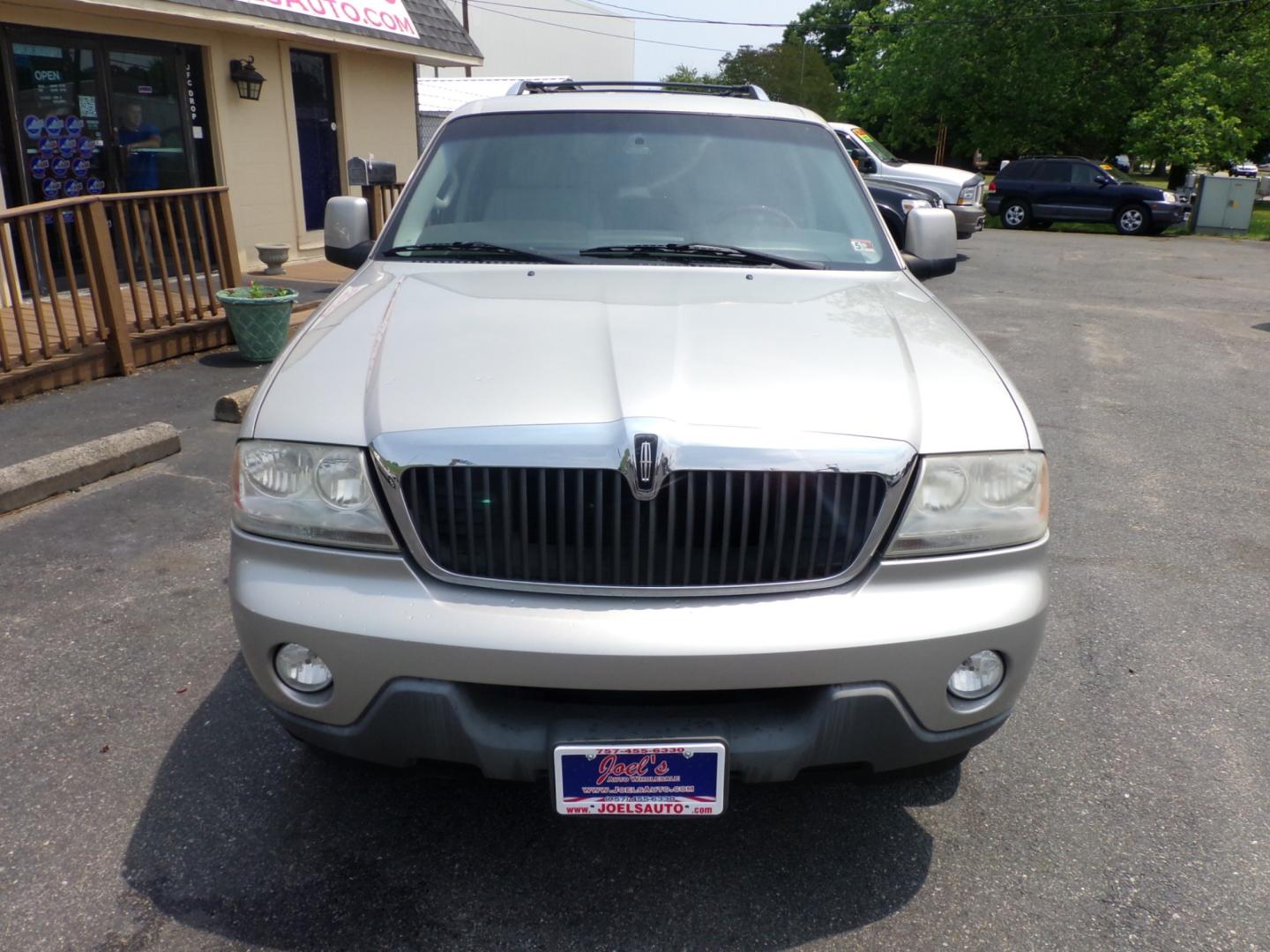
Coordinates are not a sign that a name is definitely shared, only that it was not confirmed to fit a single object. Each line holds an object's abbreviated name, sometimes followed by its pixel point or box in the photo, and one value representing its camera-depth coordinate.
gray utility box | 22.19
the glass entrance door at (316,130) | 12.15
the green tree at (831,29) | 66.69
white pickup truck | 15.43
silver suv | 2.08
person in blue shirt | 9.84
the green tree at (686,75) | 65.88
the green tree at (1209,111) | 25.62
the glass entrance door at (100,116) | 8.87
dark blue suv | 21.55
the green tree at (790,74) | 48.12
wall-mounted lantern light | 10.80
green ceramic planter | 7.31
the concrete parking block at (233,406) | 6.11
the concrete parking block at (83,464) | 4.75
